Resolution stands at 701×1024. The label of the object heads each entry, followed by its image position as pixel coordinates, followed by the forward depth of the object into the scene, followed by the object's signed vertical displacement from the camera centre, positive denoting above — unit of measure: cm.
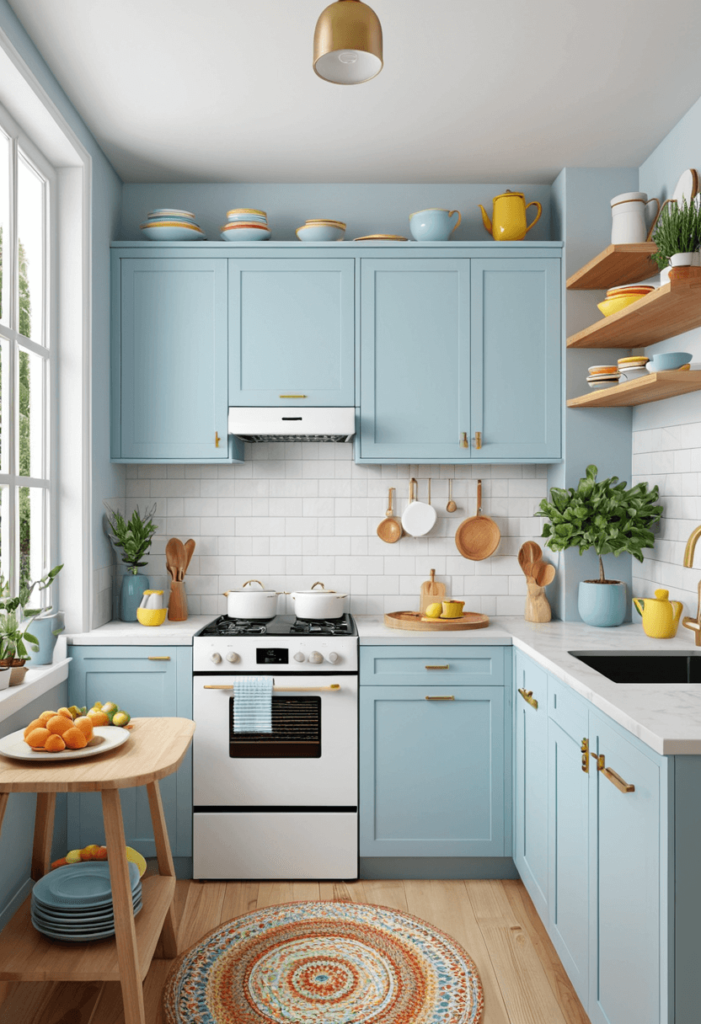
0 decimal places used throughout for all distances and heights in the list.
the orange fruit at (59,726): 203 -56
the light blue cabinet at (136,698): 302 -73
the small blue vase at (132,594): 341 -37
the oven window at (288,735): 301 -87
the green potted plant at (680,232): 240 +87
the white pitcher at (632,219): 300 +114
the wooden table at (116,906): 185 -99
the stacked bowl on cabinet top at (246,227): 332 +122
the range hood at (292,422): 325 +37
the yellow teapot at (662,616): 281 -37
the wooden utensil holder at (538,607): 337 -41
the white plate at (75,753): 195 -62
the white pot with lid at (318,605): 328 -40
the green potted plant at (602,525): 307 -5
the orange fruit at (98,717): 224 -60
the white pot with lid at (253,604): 333 -40
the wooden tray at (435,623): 316 -46
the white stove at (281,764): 301 -98
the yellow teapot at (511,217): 337 +128
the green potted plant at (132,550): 338 -17
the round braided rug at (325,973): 224 -144
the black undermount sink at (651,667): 258 -52
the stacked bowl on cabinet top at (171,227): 335 +123
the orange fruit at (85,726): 205 -57
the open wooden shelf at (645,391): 242 +43
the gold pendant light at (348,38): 153 +94
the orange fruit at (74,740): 201 -59
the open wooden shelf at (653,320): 227 +68
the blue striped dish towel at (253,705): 299 -75
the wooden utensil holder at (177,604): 345 -41
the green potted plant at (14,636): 242 -40
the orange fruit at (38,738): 199 -59
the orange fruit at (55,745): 197 -60
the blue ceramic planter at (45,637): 275 -45
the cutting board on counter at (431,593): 356 -37
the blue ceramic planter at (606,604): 316 -37
